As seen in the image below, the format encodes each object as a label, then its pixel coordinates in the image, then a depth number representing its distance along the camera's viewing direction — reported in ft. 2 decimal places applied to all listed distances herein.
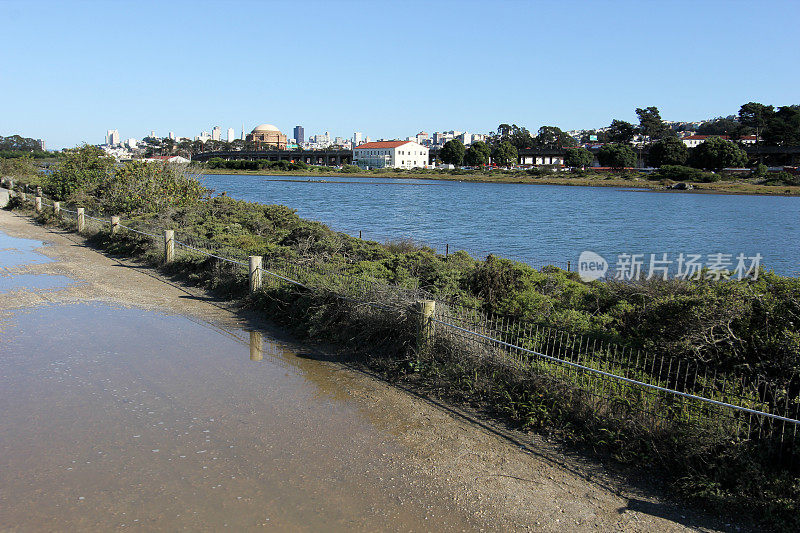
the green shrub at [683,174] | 346.44
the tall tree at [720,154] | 357.41
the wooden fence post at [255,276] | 38.24
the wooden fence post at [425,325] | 25.96
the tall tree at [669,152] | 385.50
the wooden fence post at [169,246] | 50.96
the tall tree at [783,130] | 415.64
